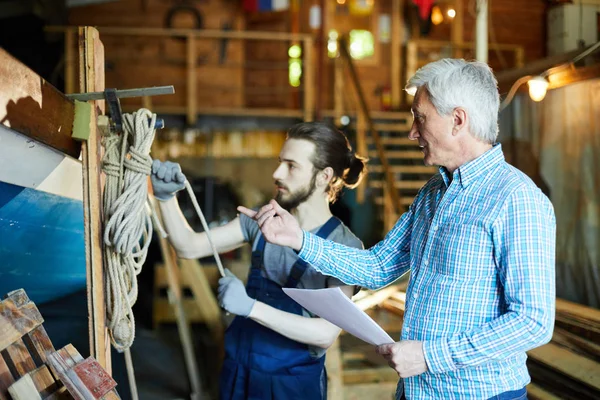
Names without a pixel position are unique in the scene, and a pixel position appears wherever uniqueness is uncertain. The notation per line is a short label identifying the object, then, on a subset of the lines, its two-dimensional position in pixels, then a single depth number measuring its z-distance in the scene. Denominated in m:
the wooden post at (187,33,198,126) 7.31
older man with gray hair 1.25
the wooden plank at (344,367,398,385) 3.68
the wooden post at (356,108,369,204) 6.75
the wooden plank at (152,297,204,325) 5.78
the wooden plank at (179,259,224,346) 4.79
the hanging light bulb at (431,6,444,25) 8.36
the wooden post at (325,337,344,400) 3.22
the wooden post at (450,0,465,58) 8.81
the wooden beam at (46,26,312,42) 7.23
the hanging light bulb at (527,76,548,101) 4.11
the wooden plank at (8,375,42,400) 1.19
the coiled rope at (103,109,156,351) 1.54
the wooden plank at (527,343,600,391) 2.91
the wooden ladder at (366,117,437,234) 6.72
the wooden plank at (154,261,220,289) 5.77
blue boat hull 1.95
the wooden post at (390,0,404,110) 9.15
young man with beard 1.86
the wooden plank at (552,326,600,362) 3.11
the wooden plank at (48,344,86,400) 1.27
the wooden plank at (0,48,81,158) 1.21
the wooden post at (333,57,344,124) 7.39
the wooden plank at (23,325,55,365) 1.34
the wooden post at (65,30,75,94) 6.79
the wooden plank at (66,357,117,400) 1.27
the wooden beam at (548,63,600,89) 3.98
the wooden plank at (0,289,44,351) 1.21
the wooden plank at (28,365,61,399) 1.28
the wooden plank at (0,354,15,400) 1.20
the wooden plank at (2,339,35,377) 1.26
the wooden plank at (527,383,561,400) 3.00
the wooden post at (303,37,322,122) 7.35
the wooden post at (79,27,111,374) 1.50
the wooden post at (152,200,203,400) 4.25
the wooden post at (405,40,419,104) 8.66
